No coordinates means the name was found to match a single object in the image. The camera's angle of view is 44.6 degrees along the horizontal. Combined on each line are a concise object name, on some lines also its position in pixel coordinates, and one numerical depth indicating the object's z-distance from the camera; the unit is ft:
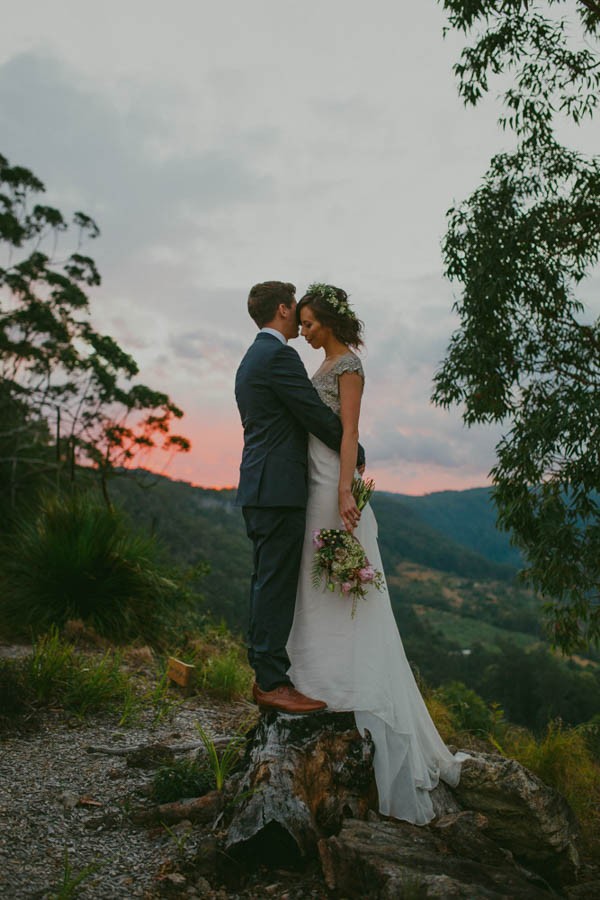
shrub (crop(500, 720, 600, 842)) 15.33
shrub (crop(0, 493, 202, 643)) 25.07
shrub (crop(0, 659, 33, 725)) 16.62
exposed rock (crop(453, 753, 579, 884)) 11.69
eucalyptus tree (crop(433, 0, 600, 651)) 32.53
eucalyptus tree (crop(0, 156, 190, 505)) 45.32
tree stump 10.46
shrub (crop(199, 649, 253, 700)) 21.20
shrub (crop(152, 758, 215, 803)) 12.71
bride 12.03
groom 12.09
